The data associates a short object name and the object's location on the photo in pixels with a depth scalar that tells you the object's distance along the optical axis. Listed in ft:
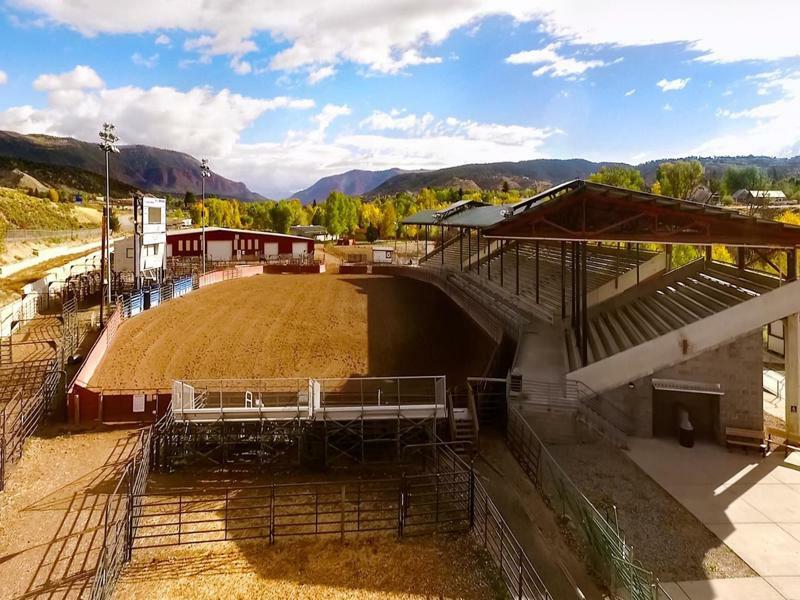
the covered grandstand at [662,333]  51.93
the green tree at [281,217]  300.40
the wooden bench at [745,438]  51.49
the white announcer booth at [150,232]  104.32
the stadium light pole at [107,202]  83.75
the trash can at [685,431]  53.47
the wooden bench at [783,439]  52.29
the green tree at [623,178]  251.39
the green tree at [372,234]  312.50
